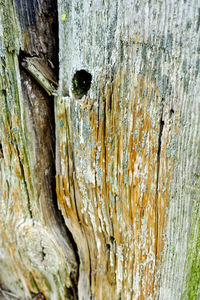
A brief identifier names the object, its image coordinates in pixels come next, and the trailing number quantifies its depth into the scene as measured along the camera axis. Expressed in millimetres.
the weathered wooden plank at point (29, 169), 560
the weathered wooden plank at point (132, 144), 525
